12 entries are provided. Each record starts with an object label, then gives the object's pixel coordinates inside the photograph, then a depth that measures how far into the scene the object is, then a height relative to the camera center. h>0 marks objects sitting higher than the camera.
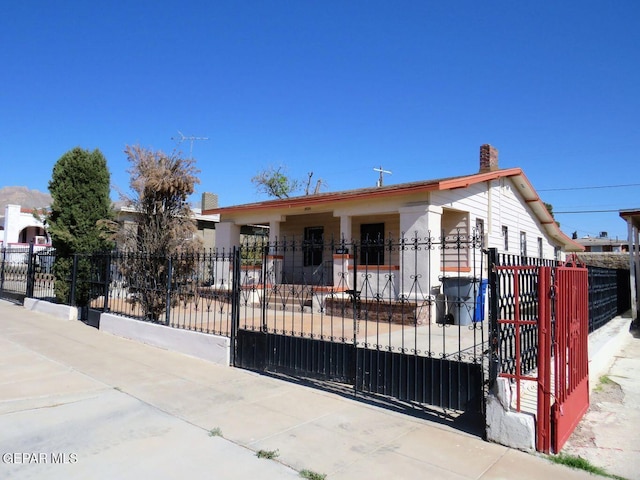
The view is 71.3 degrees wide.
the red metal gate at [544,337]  3.94 -0.77
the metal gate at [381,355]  4.68 -1.41
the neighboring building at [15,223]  36.55 +2.64
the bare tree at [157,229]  9.61 +0.57
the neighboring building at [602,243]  64.16 +2.17
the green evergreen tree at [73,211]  12.17 +1.21
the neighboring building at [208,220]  25.80 +2.06
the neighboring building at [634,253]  12.80 +0.13
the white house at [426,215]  12.23 +1.43
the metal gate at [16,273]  14.06 -0.65
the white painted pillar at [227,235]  17.70 +0.81
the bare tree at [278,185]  42.72 +6.76
